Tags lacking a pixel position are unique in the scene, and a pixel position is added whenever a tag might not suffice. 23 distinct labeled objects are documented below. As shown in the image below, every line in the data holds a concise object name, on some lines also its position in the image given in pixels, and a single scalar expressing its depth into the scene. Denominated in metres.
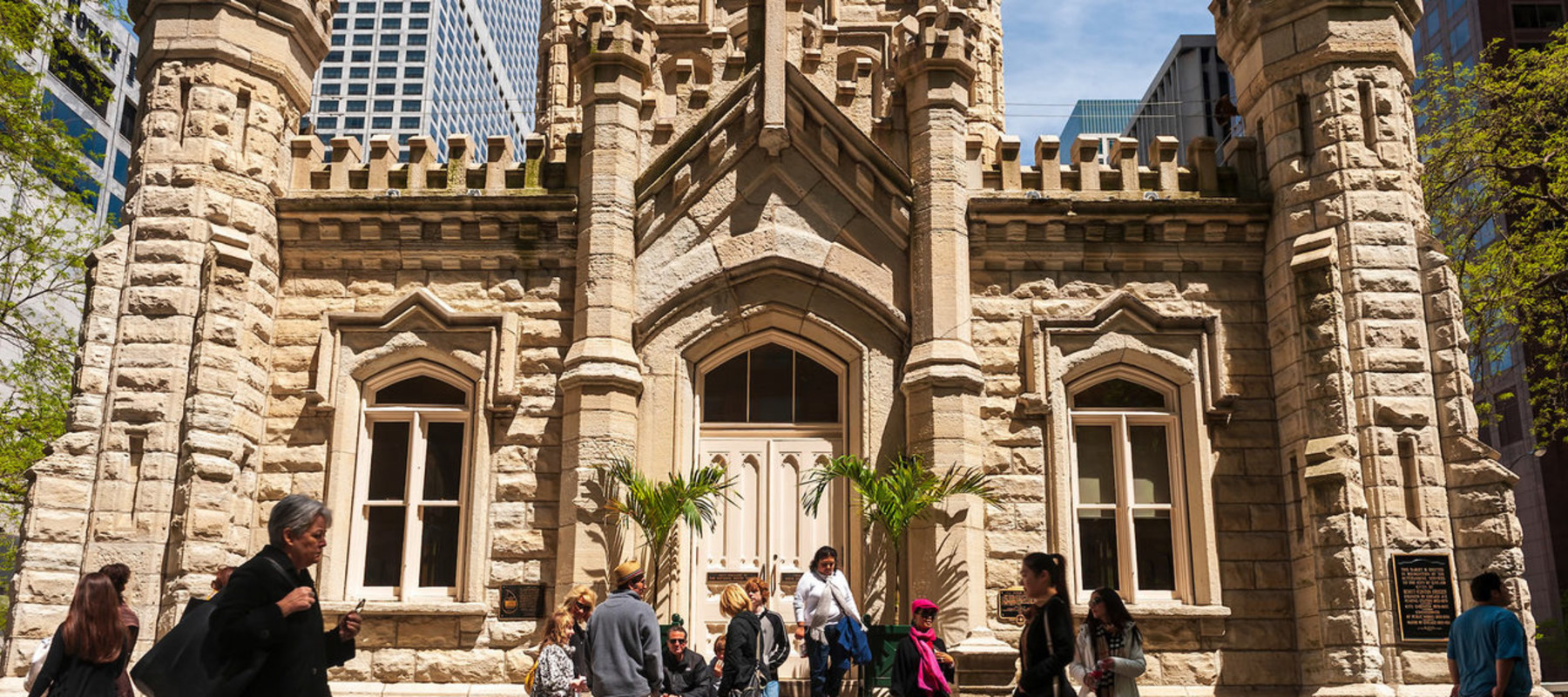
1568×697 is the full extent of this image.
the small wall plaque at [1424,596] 11.20
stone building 11.90
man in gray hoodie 7.60
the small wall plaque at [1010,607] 12.15
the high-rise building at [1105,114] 59.69
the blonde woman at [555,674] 8.38
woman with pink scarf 8.01
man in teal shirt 7.69
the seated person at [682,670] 9.25
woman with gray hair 4.29
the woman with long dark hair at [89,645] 6.30
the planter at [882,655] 11.08
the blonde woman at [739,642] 9.06
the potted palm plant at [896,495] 11.24
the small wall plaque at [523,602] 12.32
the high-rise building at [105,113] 37.72
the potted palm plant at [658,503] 11.59
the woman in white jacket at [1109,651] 6.49
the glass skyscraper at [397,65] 102.88
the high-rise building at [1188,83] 63.81
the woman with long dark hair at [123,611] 7.21
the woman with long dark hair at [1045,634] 6.34
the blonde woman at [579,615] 8.53
